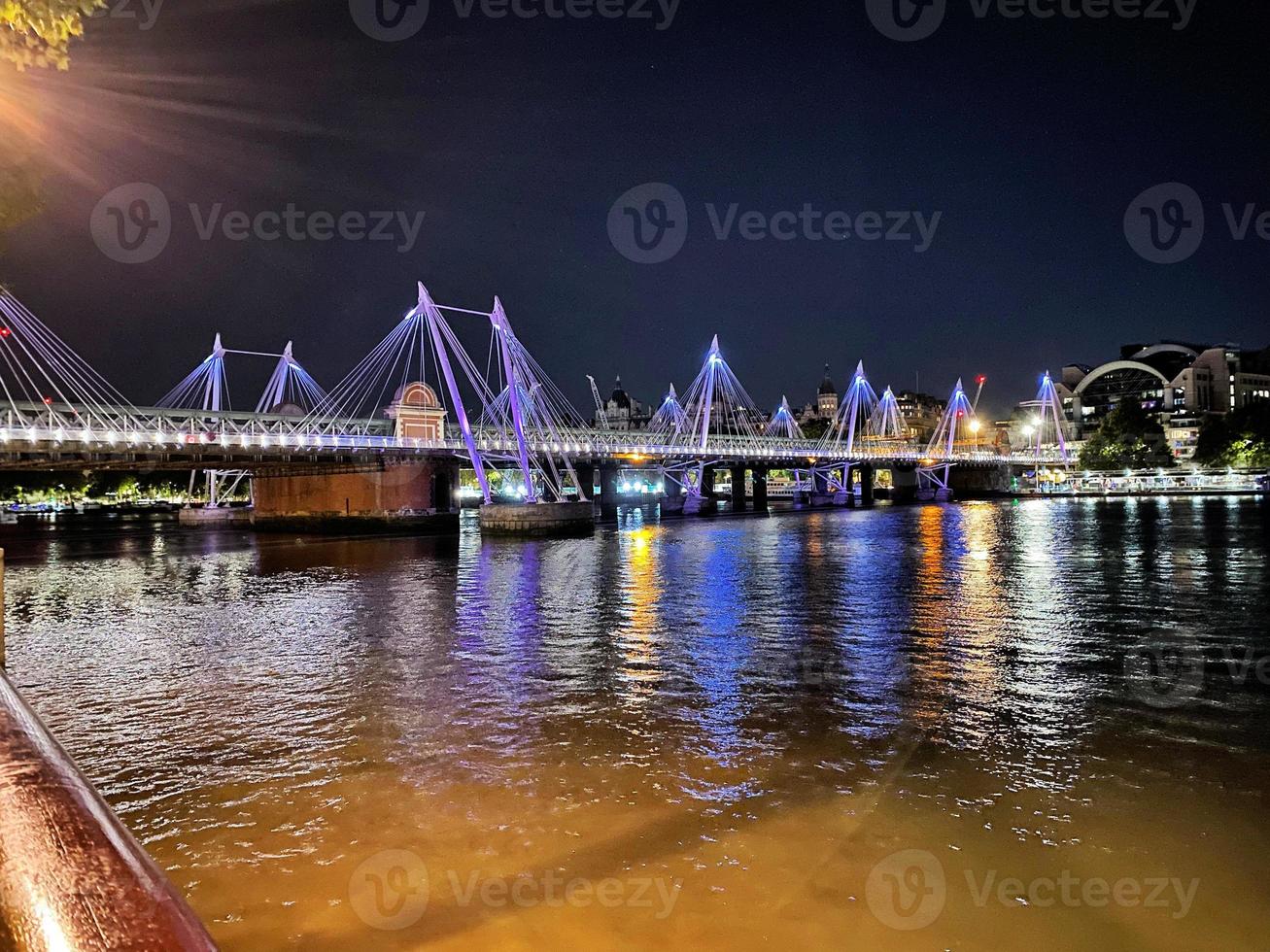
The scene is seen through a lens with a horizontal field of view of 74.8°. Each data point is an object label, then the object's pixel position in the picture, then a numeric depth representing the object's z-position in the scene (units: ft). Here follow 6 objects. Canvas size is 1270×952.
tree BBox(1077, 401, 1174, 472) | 394.93
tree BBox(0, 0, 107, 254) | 15.38
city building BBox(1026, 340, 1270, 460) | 435.12
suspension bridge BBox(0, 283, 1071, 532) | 173.58
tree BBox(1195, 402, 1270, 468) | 343.26
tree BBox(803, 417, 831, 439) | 551.59
